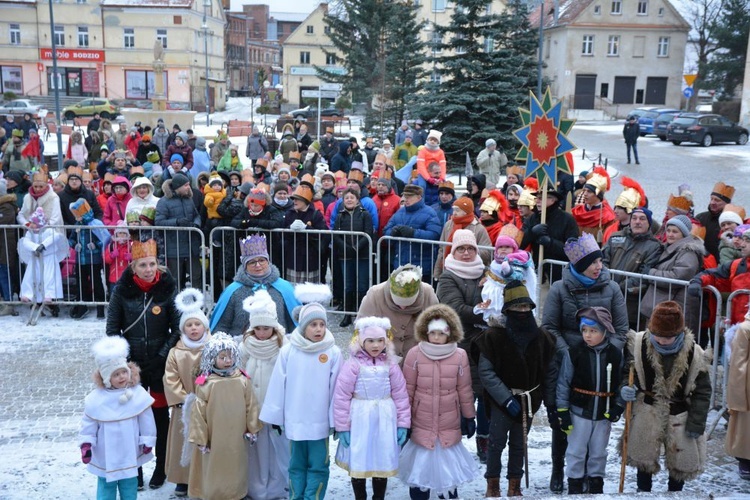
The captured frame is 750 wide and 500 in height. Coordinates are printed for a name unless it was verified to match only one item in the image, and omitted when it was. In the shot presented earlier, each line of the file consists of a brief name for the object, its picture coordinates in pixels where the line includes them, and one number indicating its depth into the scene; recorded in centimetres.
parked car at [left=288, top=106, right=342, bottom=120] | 4769
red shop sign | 6550
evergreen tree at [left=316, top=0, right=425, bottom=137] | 3344
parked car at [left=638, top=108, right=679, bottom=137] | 4278
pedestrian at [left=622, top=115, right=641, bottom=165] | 2964
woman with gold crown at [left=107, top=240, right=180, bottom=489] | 621
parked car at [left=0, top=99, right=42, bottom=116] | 4764
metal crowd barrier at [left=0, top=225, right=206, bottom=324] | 1009
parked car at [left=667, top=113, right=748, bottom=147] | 3719
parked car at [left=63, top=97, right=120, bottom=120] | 4966
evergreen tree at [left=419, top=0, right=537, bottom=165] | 2417
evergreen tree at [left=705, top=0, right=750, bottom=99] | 5194
